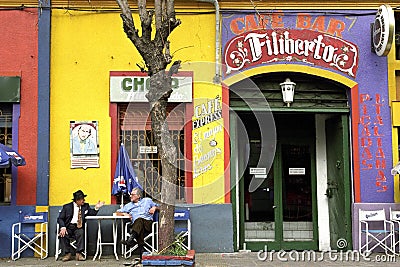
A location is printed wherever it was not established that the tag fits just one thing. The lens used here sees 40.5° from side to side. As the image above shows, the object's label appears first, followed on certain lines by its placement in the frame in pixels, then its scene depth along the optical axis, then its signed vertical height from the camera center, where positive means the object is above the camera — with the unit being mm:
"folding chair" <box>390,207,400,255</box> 10344 -949
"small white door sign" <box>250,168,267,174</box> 11438 +169
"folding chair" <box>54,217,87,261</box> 9836 -1141
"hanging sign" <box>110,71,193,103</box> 10492 +1791
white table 9691 -933
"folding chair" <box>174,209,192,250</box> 10047 -867
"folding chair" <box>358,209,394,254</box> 10281 -1011
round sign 9898 +2757
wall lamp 10688 +1739
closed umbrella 10185 +53
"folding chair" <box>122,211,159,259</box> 9648 -1071
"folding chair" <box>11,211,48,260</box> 9969 -1007
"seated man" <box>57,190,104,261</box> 9750 -756
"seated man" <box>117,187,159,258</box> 9516 -616
